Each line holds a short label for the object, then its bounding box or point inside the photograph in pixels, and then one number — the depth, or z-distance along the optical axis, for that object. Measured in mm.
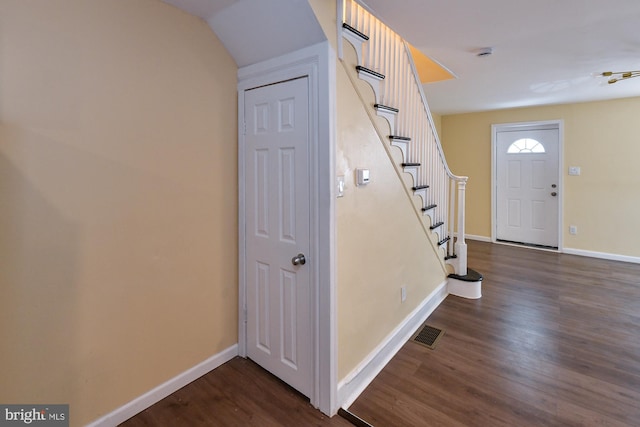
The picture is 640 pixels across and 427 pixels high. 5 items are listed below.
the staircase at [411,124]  1944
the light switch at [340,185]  1705
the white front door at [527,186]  4922
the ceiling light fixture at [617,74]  2897
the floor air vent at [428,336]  2406
